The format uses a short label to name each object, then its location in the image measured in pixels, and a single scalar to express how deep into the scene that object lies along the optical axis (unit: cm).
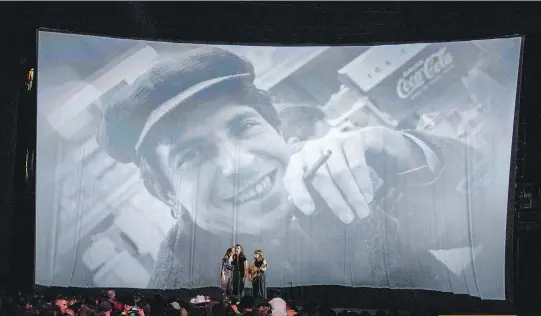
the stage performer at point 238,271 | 2142
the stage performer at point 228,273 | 2152
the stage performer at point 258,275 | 2134
